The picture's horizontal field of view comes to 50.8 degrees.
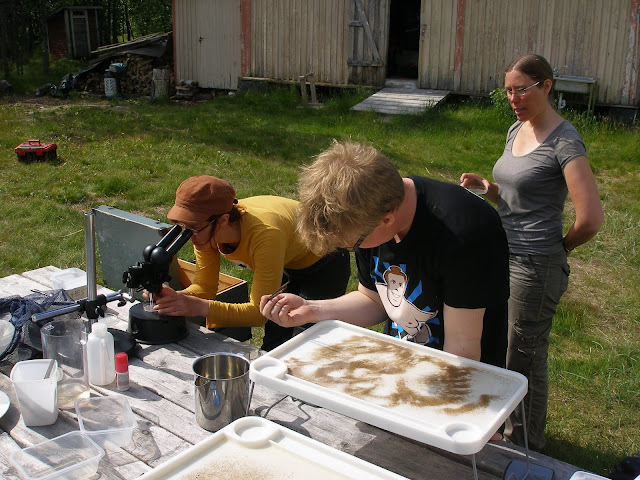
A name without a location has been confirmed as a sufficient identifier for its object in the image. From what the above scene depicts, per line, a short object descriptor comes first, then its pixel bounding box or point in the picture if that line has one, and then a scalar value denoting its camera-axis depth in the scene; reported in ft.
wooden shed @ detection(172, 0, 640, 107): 29.89
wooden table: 5.89
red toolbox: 24.72
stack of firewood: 42.39
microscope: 7.54
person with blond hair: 5.60
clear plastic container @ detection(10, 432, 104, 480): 5.66
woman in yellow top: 8.41
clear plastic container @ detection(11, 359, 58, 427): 6.47
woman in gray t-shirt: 8.59
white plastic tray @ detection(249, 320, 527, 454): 5.15
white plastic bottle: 7.05
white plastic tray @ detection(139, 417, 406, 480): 5.08
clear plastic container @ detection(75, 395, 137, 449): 6.23
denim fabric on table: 7.77
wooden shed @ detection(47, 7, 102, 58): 54.13
